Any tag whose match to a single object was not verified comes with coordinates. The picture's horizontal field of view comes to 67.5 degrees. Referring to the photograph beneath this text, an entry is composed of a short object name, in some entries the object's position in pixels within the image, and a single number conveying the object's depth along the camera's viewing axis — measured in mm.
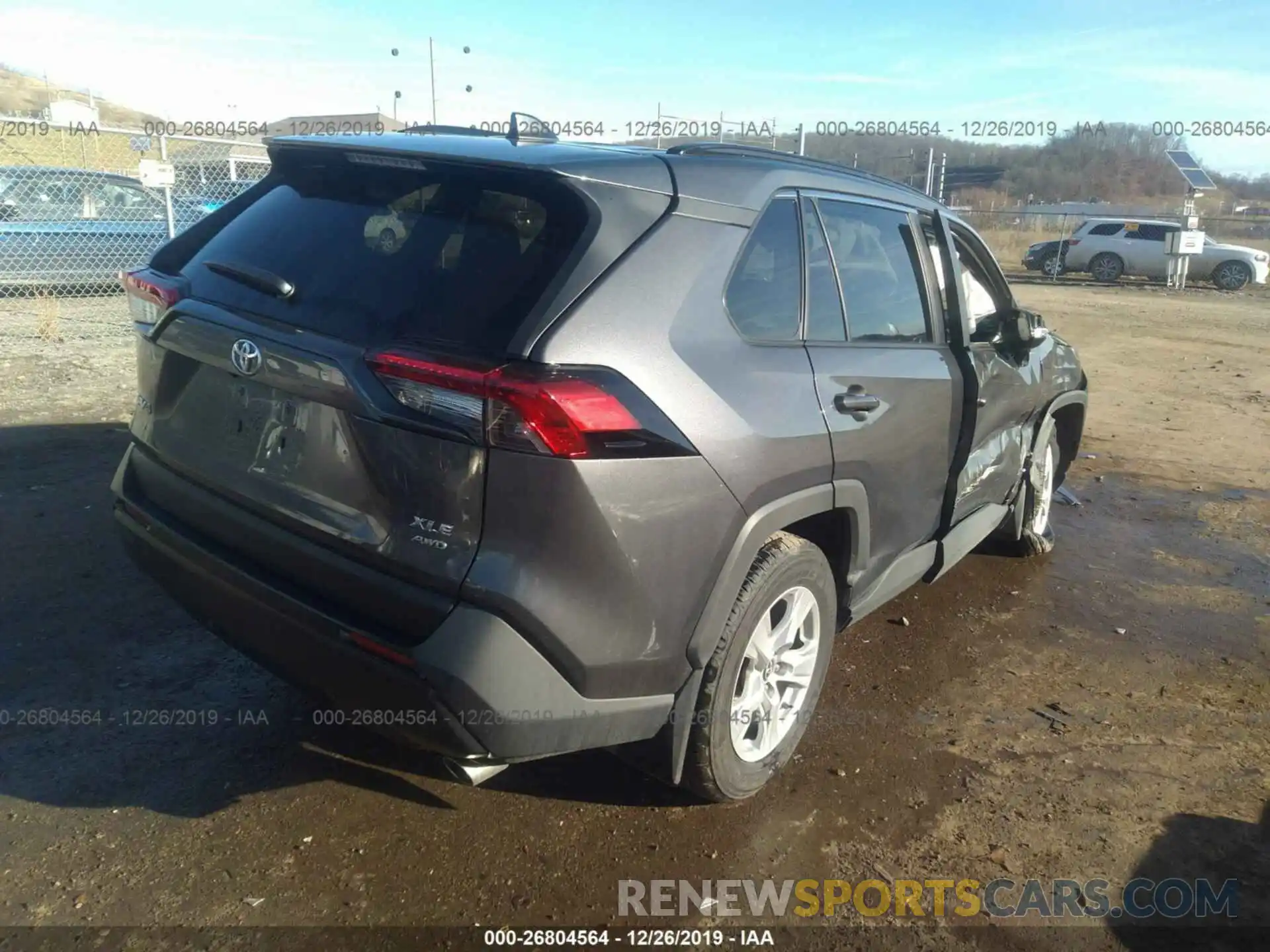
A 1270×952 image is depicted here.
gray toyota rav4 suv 2180
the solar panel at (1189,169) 22156
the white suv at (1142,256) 23469
